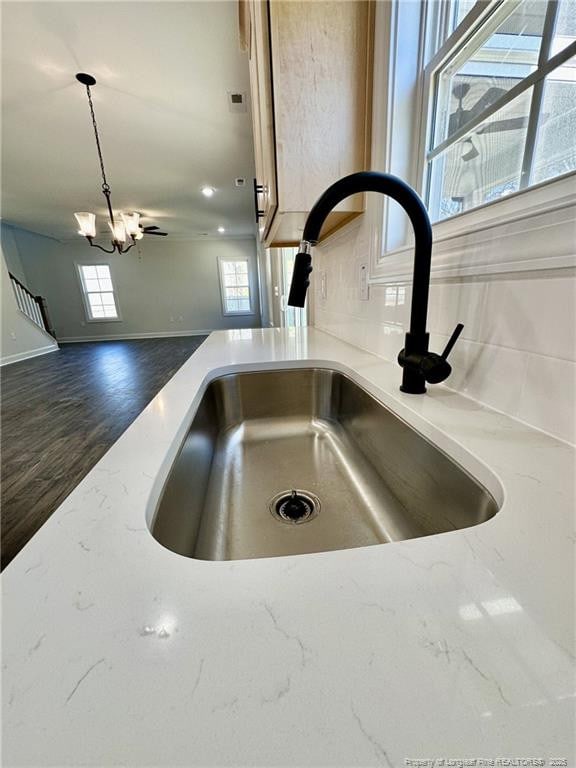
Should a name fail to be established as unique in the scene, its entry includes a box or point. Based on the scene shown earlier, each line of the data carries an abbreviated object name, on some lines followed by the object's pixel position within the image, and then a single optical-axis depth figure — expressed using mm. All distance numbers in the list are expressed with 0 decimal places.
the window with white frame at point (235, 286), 7832
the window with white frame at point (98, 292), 7523
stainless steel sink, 488
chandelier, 2283
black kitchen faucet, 543
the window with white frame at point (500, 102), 542
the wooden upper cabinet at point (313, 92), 870
